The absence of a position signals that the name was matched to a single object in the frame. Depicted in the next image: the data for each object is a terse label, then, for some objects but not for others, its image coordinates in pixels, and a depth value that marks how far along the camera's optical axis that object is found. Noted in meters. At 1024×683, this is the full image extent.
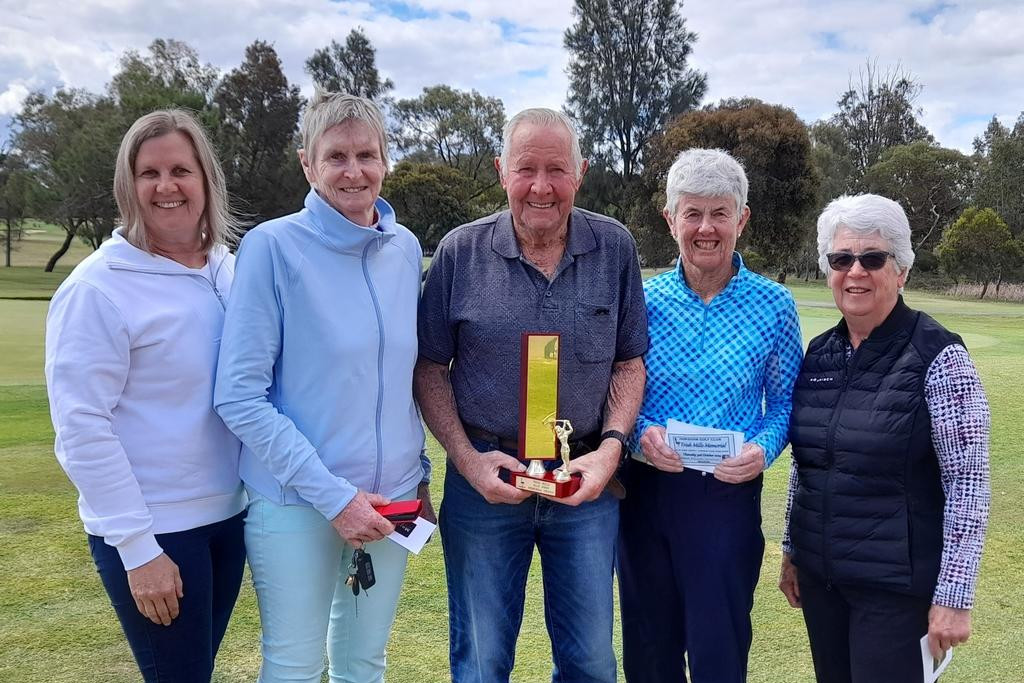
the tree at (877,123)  53.56
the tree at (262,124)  38.19
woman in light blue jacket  2.11
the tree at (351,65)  43.12
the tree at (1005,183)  40.84
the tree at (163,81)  33.41
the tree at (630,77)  39.09
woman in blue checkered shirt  2.47
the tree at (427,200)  37.00
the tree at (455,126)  45.91
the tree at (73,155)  32.38
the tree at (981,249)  32.19
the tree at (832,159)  49.34
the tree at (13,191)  37.78
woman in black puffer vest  2.15
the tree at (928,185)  44.56
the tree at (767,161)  32.06
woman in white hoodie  1.96
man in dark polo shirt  2.41
